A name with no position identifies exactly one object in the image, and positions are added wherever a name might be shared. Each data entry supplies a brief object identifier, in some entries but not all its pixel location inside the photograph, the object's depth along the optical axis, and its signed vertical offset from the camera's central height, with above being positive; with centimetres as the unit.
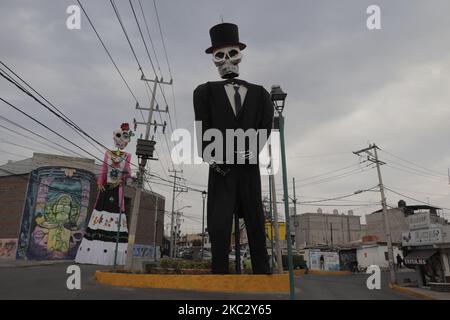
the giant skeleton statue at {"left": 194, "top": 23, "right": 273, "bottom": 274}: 1059 +319
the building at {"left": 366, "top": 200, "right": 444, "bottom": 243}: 4409 +598
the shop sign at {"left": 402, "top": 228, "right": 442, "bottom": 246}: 2131 +141
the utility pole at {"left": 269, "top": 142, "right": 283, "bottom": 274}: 2039 +243
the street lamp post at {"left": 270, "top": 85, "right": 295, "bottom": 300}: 755 +240
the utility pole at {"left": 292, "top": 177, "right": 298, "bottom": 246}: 3583 +547
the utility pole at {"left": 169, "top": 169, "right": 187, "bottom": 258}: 4650 +485
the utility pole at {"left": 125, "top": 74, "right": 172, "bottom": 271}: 1952 +607
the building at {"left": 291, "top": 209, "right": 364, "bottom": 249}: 7150 +636
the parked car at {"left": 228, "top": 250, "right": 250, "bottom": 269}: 3477 +50
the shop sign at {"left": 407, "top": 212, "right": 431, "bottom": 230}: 2302 +252
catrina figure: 3262 +416
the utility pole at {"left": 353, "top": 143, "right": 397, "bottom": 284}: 2309 +373
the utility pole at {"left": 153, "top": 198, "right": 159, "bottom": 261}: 5109 +391
